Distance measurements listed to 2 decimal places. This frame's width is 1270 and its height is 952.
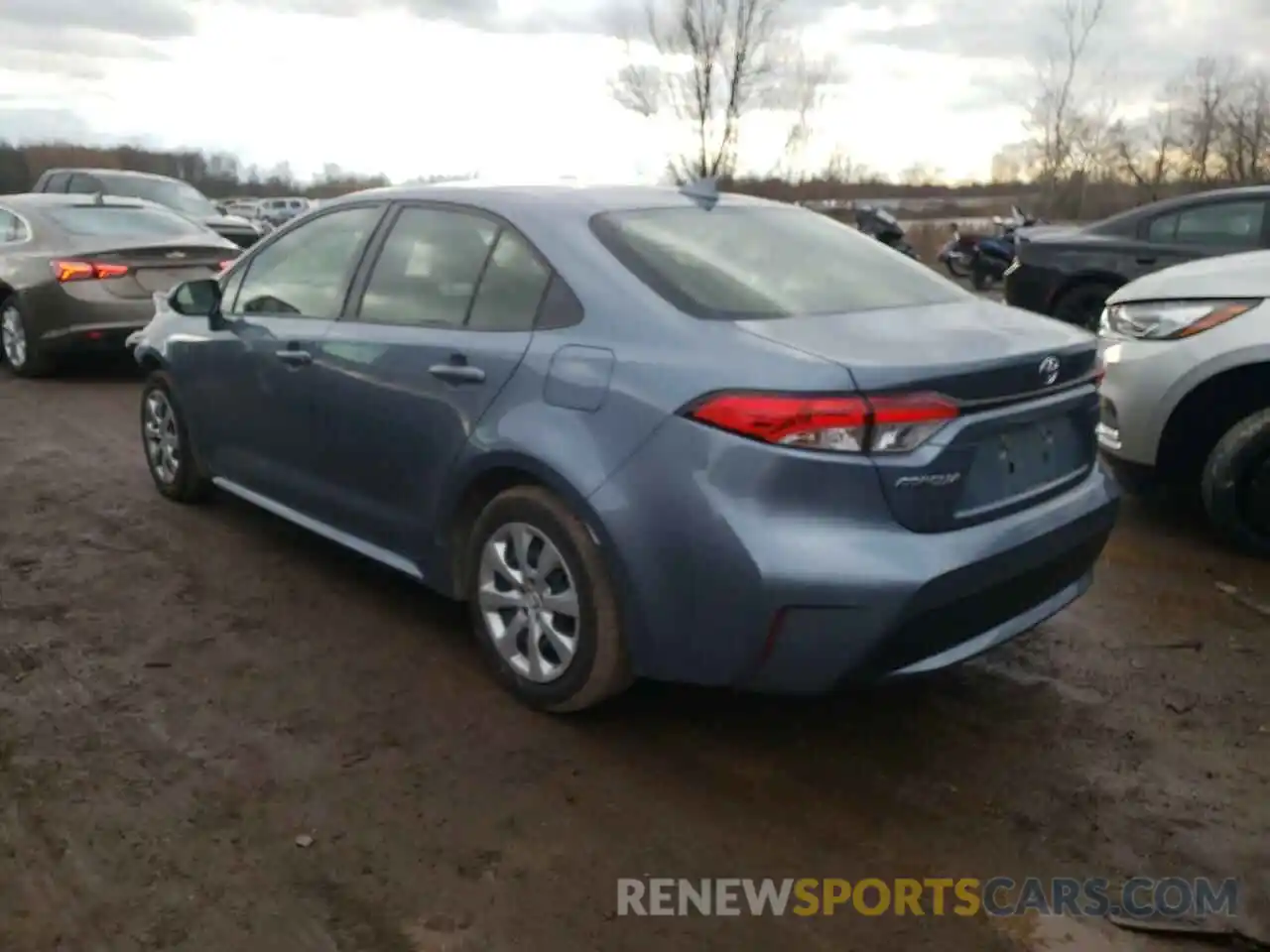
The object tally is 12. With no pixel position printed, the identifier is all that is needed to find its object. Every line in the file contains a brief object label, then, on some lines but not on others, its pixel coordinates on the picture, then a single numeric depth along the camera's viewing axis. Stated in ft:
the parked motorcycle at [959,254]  57.36
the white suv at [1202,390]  15.71
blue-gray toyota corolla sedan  9.24
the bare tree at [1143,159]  93.71
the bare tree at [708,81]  84.28
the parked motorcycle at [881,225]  58.44
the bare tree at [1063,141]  93.50
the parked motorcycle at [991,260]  54.85
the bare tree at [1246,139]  89.30
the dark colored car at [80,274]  28.02
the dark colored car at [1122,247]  25.81
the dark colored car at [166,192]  44.70
